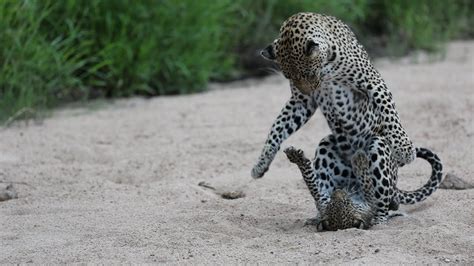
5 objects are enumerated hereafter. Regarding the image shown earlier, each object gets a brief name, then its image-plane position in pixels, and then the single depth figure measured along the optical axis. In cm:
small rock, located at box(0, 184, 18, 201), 1291
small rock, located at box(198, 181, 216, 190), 1366
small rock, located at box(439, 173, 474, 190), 1298
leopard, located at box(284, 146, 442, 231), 1100
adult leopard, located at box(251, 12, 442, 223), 1089
